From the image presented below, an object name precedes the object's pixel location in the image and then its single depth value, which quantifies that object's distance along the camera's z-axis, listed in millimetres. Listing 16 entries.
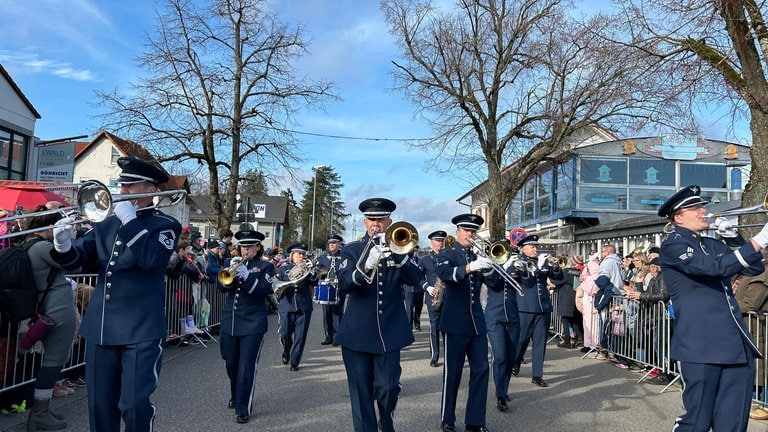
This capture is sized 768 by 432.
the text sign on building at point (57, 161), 19266
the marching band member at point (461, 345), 5914
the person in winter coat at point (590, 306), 11289
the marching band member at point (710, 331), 4141
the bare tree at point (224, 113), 21094
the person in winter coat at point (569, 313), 12266
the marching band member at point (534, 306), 8492
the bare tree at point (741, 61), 8492
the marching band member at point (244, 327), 6270
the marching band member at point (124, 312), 3918
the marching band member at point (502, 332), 7102
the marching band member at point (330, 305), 11617
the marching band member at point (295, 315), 9359
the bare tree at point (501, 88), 20125
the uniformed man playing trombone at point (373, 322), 4770
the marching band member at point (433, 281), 10047
